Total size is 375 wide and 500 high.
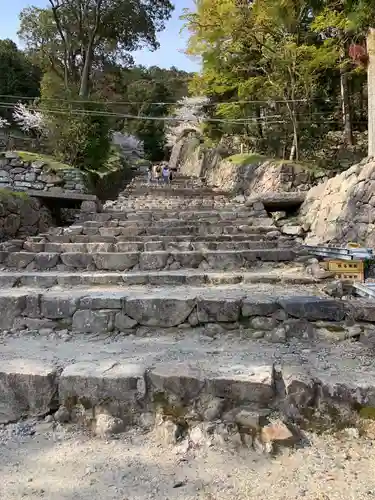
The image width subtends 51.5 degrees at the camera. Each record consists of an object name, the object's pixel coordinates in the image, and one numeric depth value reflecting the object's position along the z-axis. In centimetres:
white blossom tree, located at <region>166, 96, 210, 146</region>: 2563
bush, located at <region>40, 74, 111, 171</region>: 1108
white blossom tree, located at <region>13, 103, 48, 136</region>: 1408
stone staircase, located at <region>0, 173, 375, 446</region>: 233
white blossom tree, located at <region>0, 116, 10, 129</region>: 1650
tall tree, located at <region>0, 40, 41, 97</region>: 1823
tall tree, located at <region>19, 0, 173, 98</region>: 1448
